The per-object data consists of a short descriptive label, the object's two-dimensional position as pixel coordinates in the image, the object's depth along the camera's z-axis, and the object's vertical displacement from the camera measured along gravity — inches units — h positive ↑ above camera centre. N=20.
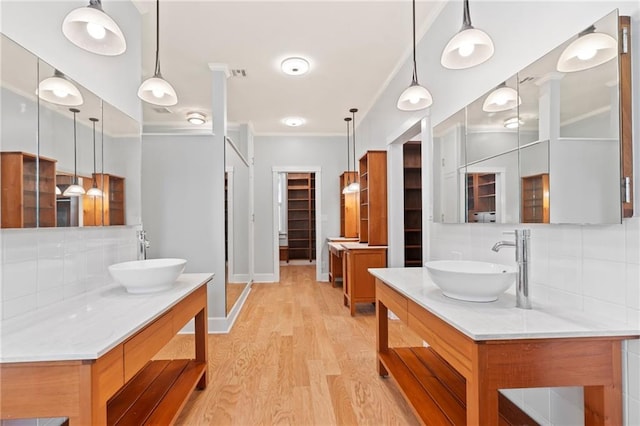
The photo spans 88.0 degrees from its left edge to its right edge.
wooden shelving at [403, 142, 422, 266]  187.0 +6.5
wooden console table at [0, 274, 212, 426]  40.3 -19.7
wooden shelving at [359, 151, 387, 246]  163.6 +8.3
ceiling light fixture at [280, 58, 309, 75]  136.9 +63.0
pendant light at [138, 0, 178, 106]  81.9 +31.2
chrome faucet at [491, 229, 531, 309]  57.2 -9.5
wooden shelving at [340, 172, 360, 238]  228.4 +3.4
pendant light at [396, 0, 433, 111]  85.4 +30.2
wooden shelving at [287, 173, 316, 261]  344.2 -3.0
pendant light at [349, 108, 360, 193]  201.0 +18.3
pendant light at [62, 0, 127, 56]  56.1 +33.2
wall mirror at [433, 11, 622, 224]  49.1 +12.5
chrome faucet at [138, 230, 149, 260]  96.0 -8.1
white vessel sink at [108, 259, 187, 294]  67.3 -13.0
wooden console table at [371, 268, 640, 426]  45.5 -19.9
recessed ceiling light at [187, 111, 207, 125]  202.4 +60.3
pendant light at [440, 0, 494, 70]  60.9 +31.8
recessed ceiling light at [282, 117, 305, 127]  215.7 +61.8
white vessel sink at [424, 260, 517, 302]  55.7 -12.3
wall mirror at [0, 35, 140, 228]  52.9 +13.1
